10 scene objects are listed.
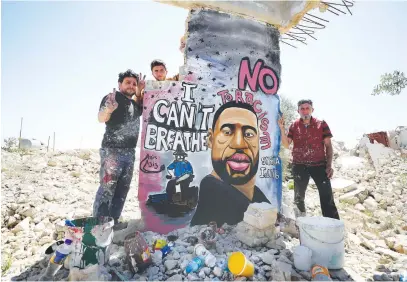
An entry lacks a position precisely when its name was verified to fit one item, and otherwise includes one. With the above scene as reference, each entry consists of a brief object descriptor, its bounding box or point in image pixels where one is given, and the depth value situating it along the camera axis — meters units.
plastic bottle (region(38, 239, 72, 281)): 2.49
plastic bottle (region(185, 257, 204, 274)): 2.54
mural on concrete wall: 3.57
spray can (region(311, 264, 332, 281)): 2.38
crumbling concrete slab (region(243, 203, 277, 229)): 3.24
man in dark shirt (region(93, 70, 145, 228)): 3.34
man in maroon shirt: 3.80
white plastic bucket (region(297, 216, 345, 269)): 2.77
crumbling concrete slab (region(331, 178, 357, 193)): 7.11
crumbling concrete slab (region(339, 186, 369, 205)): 6.39
